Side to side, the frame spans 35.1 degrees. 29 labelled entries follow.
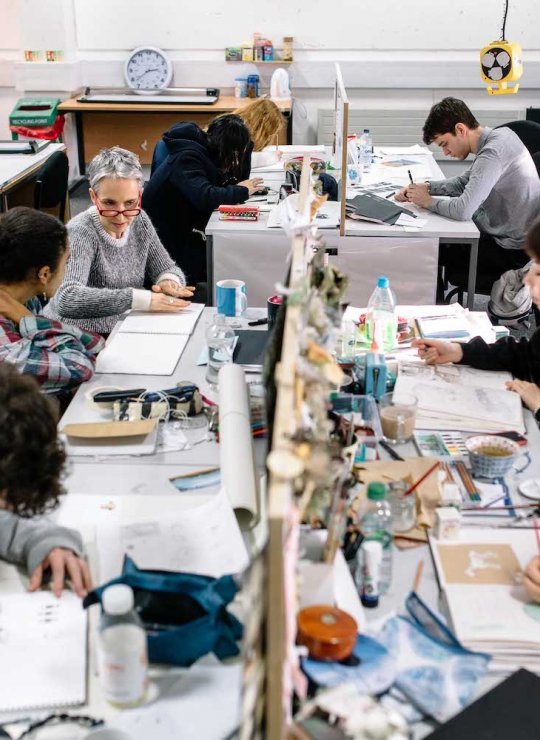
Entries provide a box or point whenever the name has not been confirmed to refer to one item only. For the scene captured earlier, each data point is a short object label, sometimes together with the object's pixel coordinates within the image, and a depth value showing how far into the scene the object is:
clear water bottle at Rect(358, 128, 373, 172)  4.68
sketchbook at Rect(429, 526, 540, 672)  1.35
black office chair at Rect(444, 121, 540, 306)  3.90
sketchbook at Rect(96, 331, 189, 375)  2.34
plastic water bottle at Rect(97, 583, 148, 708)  1.21
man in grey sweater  3.63
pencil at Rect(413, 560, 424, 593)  1.49
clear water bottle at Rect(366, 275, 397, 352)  2.47
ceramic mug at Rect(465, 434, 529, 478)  1.81
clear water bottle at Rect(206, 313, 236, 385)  2.30
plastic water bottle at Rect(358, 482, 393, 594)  1.51
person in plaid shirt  2.13
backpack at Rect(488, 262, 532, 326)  3.68
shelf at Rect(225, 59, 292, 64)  6.36
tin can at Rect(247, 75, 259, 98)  6.39
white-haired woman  2.74
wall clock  6.41
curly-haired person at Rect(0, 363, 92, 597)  1.38
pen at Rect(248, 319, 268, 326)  2.67
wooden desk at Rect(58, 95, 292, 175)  6.12
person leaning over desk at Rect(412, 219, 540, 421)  2.33
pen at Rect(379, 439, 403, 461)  1.91
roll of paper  1.65
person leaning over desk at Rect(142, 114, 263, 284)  3.67
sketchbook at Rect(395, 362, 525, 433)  2.06
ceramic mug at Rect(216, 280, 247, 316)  2.70
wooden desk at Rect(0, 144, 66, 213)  4.30
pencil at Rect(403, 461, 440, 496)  1.71
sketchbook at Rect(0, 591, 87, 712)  1.25
